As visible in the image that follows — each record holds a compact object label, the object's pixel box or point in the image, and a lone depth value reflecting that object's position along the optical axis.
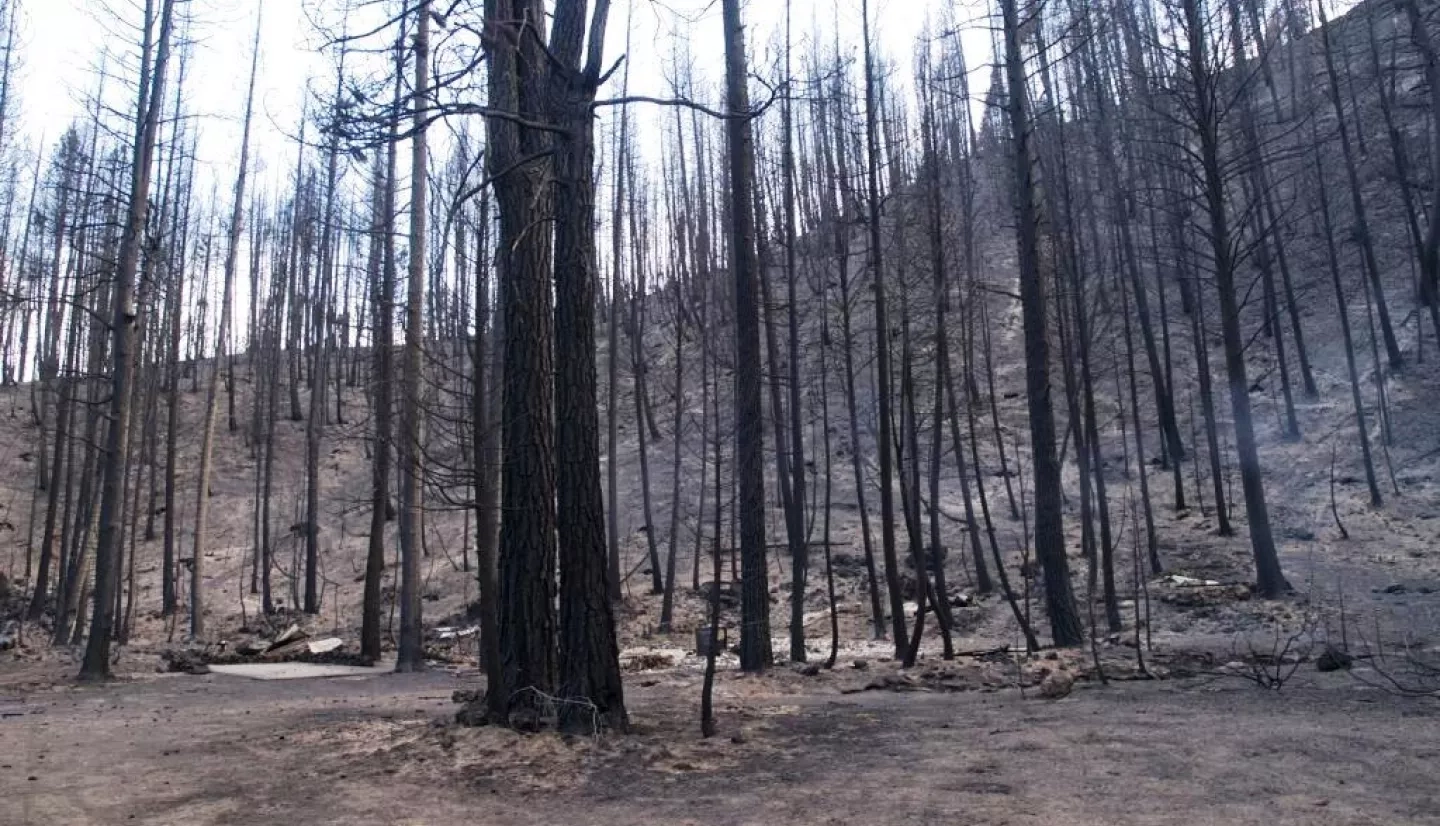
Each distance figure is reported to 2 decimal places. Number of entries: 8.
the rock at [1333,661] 9.32
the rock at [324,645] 17.39
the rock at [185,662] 15.16
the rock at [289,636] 17.75
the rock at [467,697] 7.89
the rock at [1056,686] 8.80
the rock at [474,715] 7.32
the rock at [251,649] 17.44
